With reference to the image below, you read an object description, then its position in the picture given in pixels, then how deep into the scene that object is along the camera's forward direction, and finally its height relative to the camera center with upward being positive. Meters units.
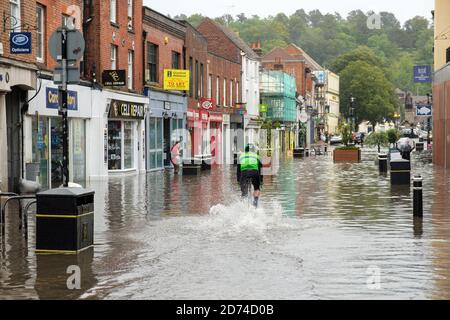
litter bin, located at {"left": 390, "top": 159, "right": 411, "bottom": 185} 26.86 -1.04
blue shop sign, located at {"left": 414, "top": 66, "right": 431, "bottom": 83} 49.31 +4.47
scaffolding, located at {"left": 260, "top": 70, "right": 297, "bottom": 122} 85.38 +5.74
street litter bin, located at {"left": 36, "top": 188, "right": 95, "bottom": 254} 11.77 -1.11
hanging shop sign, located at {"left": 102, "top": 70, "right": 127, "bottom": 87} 33.50 +2.97
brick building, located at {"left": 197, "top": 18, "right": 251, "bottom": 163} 59.97 +4.95
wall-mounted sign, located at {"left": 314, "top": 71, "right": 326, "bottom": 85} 125.03 +11.07
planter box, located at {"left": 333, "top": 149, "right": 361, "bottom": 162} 52.44 -0.78
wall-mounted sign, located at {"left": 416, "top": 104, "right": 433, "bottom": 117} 52.53 +2.24
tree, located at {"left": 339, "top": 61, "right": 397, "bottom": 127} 125.50 +8.42
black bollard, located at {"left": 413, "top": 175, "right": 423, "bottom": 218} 16.53 -1.13
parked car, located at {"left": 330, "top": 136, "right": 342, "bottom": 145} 101.36 +0.59
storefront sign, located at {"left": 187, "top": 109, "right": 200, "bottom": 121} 49.05 +1.99
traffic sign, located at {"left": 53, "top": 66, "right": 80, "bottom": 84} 13.47 +1.26
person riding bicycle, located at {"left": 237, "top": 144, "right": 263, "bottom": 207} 17.58 -0.56
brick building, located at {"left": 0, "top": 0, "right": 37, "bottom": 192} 23.09 +1.94
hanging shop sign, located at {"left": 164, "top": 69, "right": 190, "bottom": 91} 42.12 +3.61
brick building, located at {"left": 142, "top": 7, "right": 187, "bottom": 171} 40.53 +3.20
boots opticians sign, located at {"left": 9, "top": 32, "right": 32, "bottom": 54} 22.86 +3.06
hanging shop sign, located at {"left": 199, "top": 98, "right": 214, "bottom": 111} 51.22 +2.74
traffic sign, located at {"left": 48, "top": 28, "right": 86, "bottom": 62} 13.51 +1.78
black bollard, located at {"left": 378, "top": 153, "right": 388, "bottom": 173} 36.61 -0.89
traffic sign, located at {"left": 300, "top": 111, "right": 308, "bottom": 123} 103.06 +3.68
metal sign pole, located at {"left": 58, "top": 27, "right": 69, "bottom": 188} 13.43 +0.85
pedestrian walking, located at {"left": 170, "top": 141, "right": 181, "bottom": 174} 37.84 -0.45
